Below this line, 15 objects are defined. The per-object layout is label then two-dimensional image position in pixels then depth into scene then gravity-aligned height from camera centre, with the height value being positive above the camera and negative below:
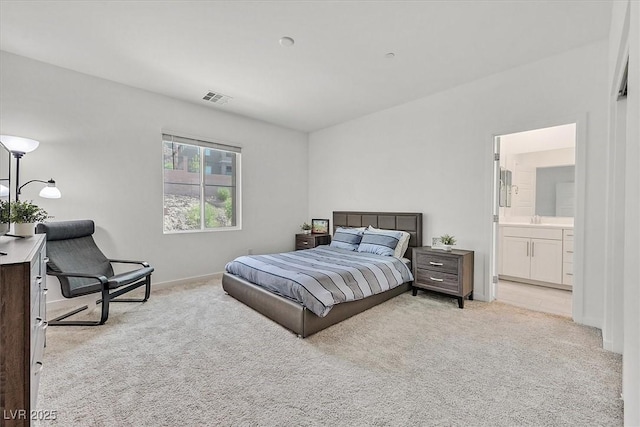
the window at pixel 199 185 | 4.29 +0.40
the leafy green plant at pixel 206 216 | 4.54 -0.13
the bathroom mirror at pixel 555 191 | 4.51 +0.35
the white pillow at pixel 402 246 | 3.92 -0.52
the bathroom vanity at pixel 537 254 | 4.00 -0.66
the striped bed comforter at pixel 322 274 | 2.60 -0.72
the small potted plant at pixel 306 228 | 5.75 -0.39
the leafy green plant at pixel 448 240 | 3.61 -0.39
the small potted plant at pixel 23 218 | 2.04 -0.08
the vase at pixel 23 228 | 2.05 -0.16
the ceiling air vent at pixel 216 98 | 4.01 +1.67
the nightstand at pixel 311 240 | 5.29 -0.60
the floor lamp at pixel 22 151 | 2.62 +0.55
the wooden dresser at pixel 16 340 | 1.18 -0.59
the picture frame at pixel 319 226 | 5.62 -0.34
